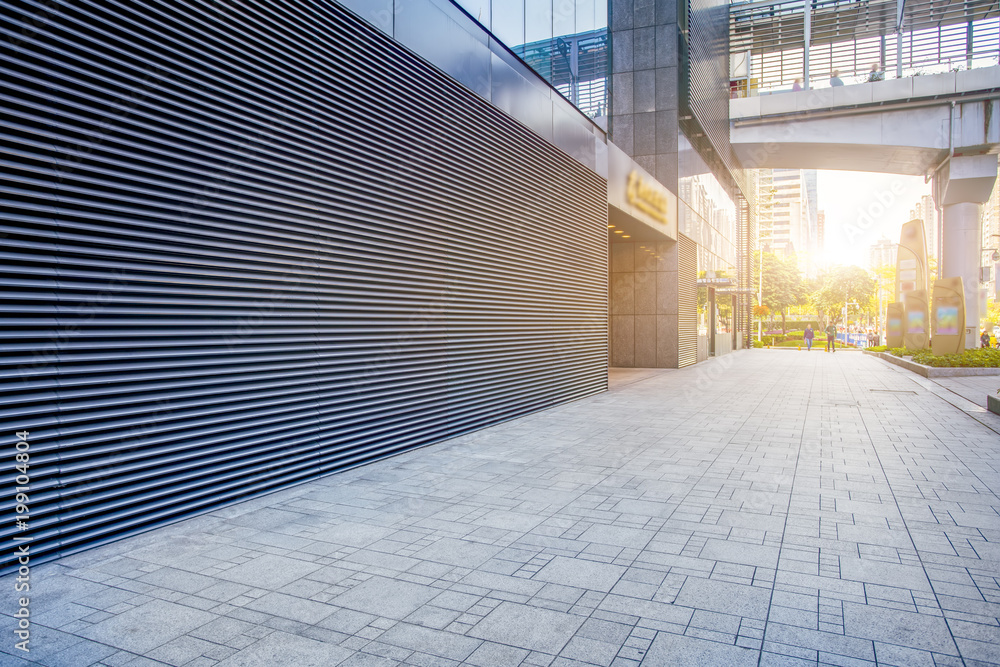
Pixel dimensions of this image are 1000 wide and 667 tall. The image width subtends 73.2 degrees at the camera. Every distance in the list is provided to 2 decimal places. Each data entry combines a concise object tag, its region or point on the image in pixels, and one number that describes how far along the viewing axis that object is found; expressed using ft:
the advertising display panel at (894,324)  102.78
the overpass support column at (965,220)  90.53
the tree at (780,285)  182.50
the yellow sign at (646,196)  56.98
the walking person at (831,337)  117.70
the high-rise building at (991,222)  364.48
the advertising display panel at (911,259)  89.30
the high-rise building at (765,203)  198.90
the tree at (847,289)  179.83
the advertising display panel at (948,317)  70.23
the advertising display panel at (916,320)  84.84
